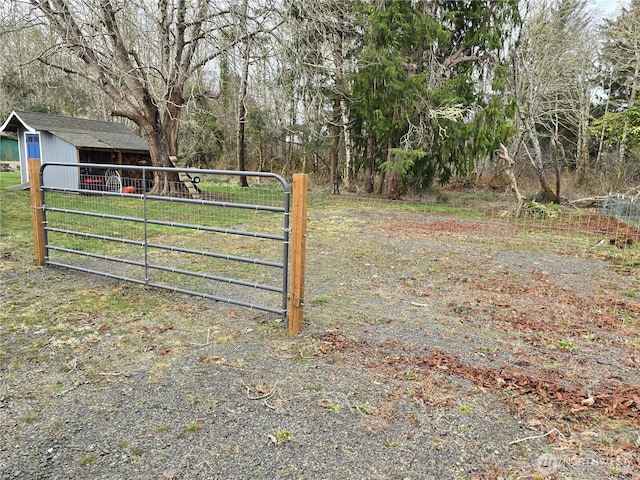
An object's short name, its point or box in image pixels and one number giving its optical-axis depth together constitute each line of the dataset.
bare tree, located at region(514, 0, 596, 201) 15.09
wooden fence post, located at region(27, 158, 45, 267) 4.43
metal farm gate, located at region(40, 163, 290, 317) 3.67
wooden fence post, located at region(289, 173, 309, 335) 3.09
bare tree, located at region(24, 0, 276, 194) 8.88
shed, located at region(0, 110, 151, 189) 13.29
